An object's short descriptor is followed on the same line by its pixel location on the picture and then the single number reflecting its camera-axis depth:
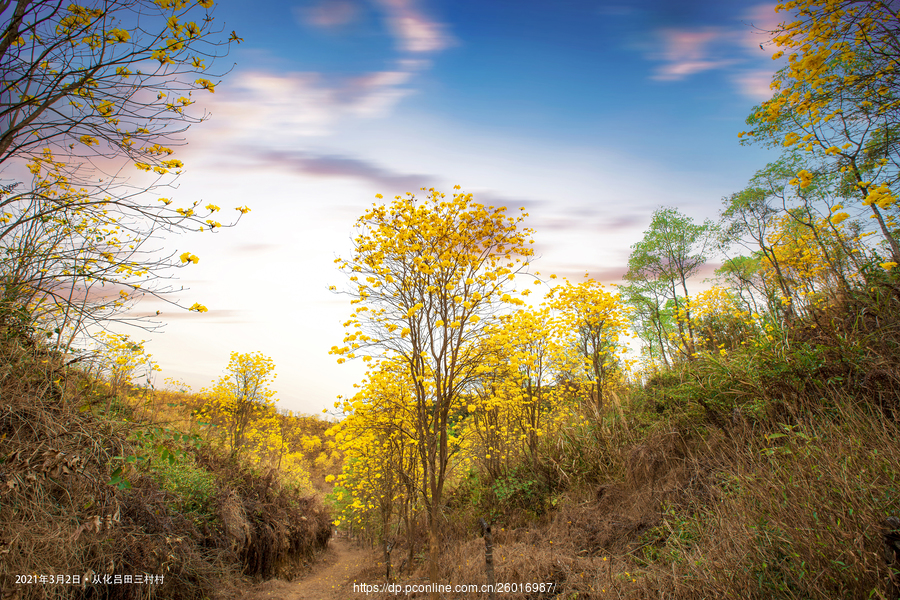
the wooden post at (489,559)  3.91
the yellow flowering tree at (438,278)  6.38
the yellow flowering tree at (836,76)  3.51
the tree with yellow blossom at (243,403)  13.31
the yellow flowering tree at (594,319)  9.77
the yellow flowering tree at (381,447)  8.06
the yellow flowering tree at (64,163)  2.89
